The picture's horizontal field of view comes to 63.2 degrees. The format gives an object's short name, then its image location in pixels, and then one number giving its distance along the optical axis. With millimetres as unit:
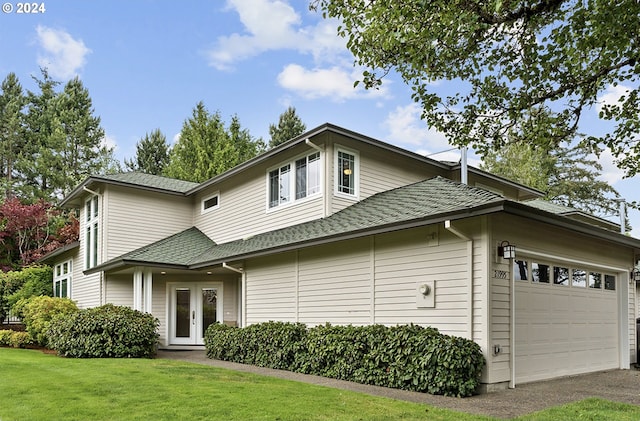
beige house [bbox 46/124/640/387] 8031
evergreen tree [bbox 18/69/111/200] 33094
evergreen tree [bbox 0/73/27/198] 34906
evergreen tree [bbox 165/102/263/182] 32594
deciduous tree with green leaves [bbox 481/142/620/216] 36219
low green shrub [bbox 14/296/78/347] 14523
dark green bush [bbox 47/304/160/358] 12375
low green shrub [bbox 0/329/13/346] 15227
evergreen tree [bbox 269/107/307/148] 38188
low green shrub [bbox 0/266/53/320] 20312
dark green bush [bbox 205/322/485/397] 7367
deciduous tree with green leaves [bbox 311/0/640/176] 7293
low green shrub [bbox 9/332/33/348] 14922
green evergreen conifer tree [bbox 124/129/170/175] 38844
